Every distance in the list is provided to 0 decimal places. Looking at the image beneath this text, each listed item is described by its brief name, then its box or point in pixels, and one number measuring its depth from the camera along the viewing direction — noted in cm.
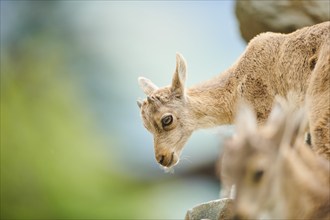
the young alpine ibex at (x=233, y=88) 1382
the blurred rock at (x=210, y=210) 1172
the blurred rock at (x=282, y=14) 1732
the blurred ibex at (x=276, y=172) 872
